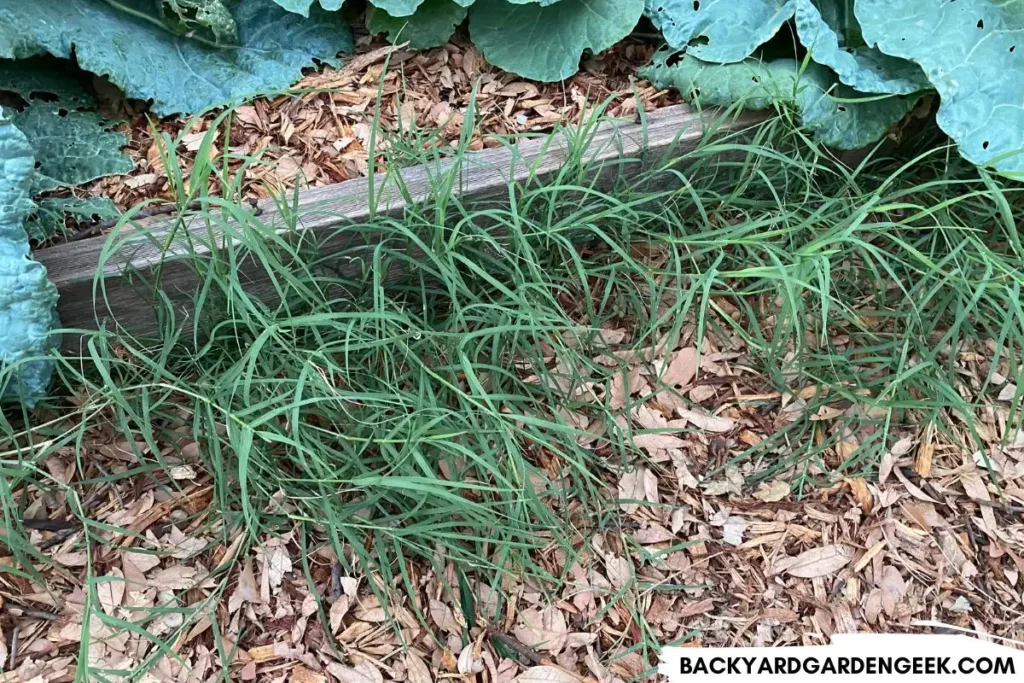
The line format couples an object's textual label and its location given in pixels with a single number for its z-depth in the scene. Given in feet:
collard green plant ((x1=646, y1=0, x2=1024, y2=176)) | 4.20
